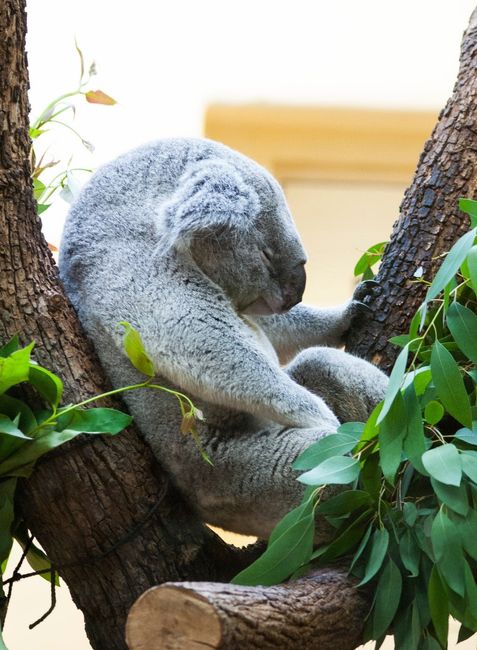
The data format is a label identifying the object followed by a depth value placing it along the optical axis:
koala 4.37
